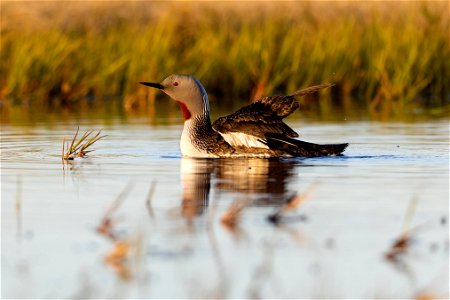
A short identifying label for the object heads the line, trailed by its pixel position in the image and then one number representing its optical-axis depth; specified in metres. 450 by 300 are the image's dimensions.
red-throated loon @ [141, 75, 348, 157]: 20.97
